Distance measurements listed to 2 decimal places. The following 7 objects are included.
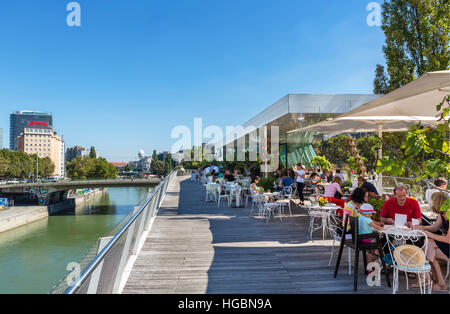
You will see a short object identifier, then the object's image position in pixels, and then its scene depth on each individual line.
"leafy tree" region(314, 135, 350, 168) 47.59
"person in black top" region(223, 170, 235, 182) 12.42
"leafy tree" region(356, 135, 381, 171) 42.34
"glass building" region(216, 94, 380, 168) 11.24
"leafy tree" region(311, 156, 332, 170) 13.39
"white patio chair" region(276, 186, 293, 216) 9.60
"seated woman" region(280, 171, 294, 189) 9.88
